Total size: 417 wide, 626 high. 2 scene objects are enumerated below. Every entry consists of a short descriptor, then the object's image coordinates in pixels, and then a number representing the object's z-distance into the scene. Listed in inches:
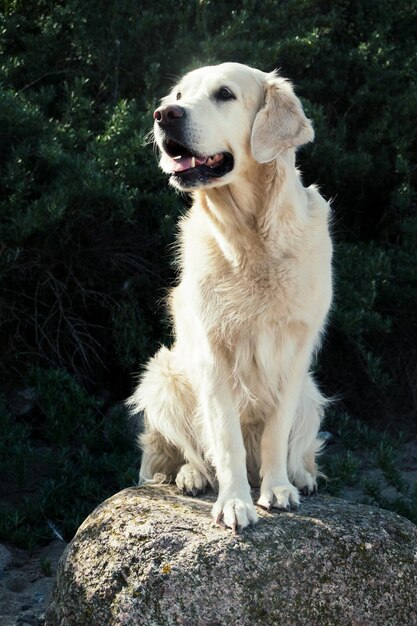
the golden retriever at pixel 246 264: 150.0
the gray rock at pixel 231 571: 134.5
